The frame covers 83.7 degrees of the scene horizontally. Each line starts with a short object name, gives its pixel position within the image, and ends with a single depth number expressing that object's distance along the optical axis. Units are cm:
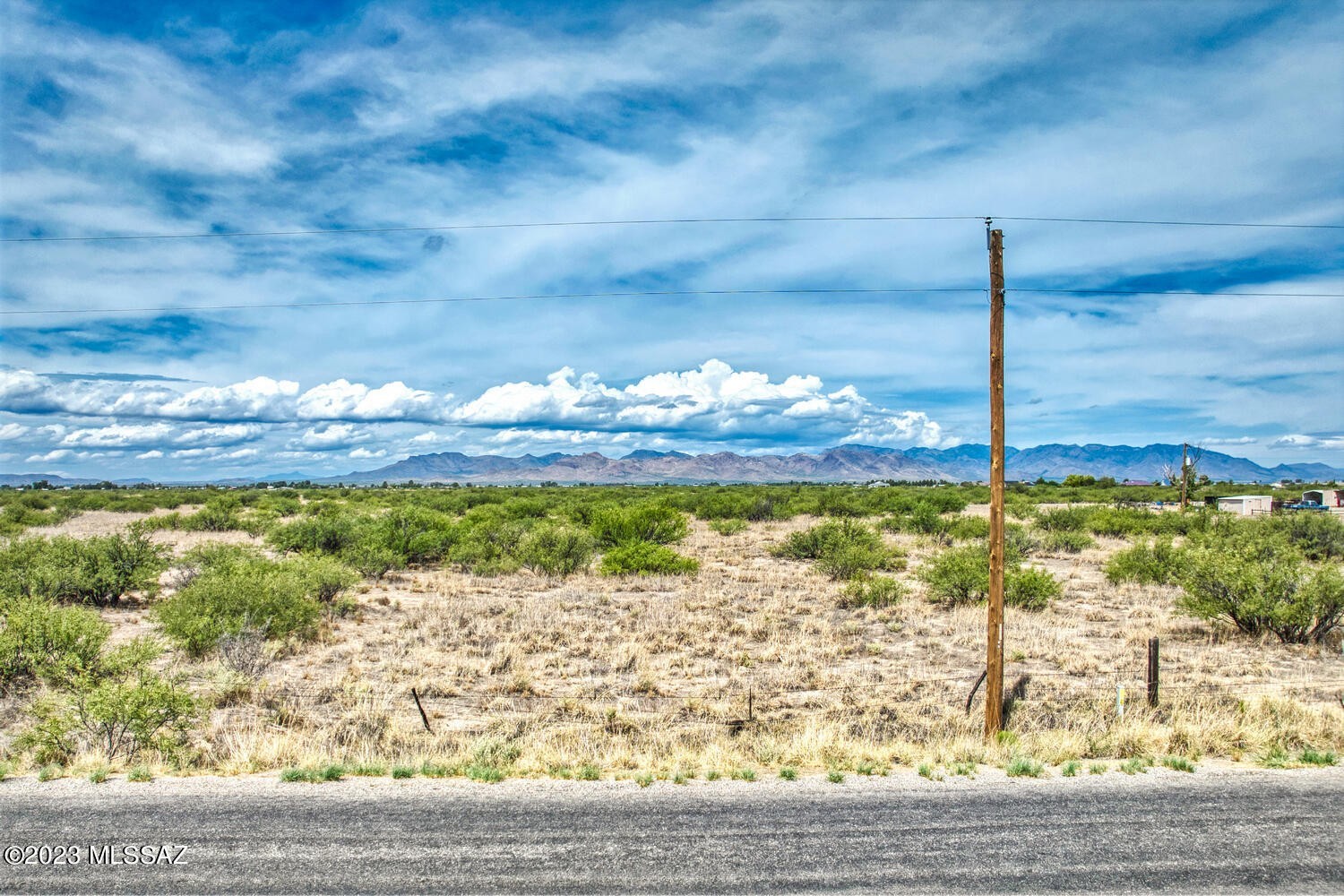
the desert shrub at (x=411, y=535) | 2869
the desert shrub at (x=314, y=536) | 2922
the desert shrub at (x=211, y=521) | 4394
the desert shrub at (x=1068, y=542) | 3456
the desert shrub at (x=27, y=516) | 4072
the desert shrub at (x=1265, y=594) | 1609
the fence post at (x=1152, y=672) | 1135
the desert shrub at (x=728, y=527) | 4394
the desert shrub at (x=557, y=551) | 2728
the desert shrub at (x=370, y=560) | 2559
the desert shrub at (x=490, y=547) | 2694
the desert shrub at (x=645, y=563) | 2664
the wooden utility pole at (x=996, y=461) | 1036
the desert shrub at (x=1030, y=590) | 2038
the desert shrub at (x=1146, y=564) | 2430
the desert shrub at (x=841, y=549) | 2634
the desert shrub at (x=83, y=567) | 1838
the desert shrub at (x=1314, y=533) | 3092
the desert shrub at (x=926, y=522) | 4069
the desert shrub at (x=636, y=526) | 3222
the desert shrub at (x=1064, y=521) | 4247
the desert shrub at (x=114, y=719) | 900
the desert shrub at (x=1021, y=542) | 3272
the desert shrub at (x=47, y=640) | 1152
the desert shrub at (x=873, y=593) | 2120
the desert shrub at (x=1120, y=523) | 4012
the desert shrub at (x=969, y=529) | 3725
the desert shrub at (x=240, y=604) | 1443
